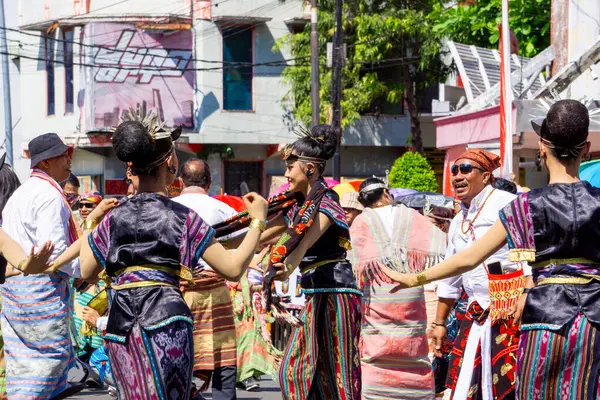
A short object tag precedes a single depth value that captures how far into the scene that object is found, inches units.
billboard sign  1280.8
